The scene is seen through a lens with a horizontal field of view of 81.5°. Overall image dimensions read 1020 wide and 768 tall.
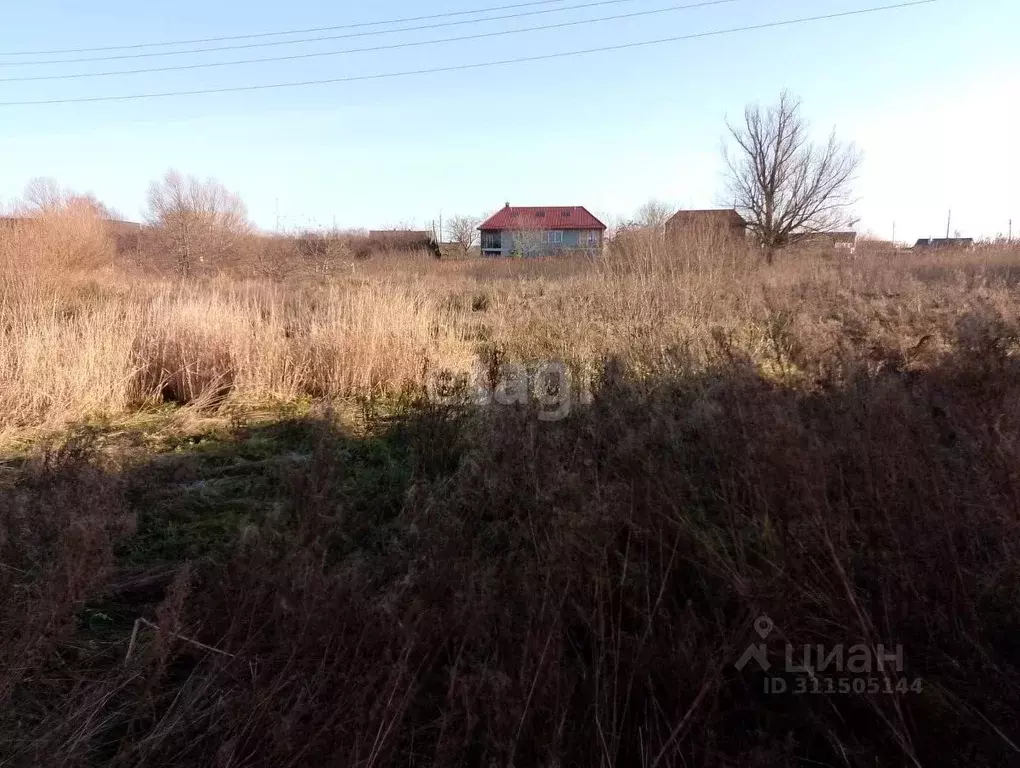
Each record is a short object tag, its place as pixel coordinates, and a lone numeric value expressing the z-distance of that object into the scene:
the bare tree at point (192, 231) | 19.48
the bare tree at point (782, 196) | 22.91
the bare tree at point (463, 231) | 45.19
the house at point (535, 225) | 43.72
